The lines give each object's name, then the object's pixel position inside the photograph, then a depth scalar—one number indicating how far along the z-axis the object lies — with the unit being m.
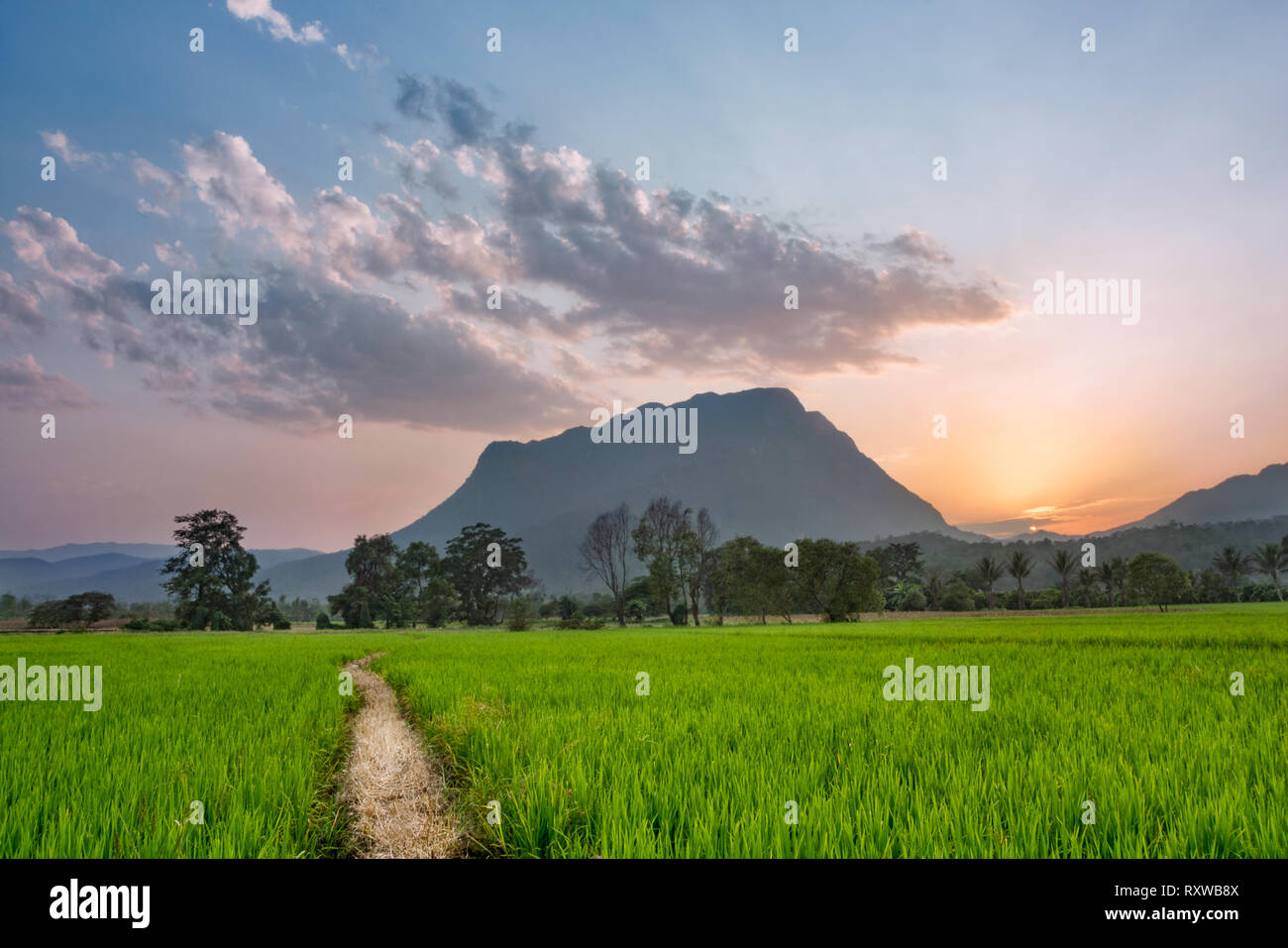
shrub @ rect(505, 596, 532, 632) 59.00
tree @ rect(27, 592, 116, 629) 52.59
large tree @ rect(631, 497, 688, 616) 60.66
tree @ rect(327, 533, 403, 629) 64.19
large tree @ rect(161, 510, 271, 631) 56.66
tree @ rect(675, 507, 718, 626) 63.47
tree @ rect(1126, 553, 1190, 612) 53.16
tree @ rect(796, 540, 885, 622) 50.16
